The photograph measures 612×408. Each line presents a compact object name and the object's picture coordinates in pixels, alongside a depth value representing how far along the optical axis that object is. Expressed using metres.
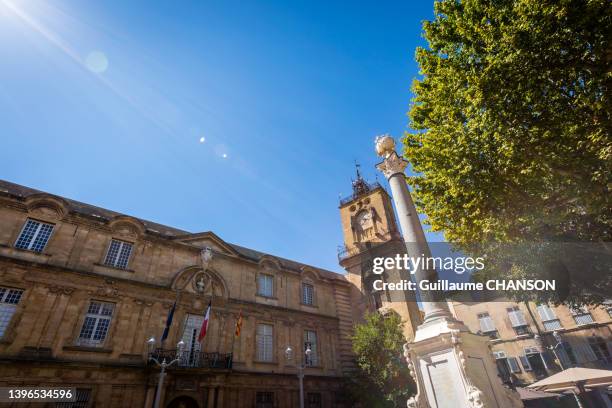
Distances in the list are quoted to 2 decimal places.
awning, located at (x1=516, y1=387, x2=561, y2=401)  18.12
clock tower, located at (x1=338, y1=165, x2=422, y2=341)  22.91
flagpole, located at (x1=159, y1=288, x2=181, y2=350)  17.73
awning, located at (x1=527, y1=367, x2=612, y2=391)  13.89
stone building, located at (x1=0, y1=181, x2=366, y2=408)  14.01
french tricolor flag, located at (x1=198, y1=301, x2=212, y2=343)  15.02
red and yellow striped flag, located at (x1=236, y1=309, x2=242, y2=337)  16.43
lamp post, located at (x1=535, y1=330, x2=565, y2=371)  23.39
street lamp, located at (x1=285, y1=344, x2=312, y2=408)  20.17
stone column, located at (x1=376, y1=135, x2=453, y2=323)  8.63
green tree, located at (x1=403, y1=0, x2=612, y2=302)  7.84
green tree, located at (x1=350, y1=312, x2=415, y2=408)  18.34
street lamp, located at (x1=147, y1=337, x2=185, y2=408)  12.77
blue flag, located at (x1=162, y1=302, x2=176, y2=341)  14.37
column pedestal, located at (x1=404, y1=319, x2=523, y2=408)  7.04
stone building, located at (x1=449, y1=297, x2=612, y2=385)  23.09
